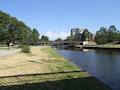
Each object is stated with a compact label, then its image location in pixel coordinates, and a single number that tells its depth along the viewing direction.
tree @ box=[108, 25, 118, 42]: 64.91
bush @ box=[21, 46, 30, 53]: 24.45
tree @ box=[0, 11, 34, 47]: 36.11
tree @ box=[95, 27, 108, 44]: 67.35
